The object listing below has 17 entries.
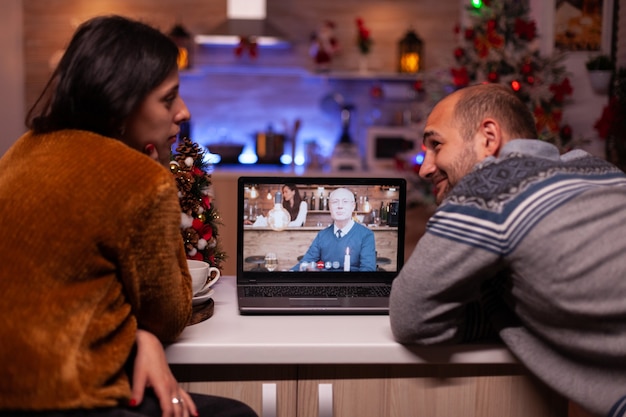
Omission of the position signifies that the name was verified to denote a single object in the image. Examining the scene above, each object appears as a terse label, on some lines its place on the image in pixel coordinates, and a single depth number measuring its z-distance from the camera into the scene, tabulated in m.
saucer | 1.43
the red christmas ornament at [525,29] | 4.30
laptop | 1.68
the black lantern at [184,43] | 5.60
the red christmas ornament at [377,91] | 5.80
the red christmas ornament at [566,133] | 4.32
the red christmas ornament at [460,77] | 4.43
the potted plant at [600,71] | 4.36
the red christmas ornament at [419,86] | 5.10
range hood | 5.57
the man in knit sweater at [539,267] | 1.16
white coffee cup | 1.43
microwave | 5.67
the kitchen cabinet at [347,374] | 1.29
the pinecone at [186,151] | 1.62
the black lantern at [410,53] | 5.75
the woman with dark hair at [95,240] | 1.01
